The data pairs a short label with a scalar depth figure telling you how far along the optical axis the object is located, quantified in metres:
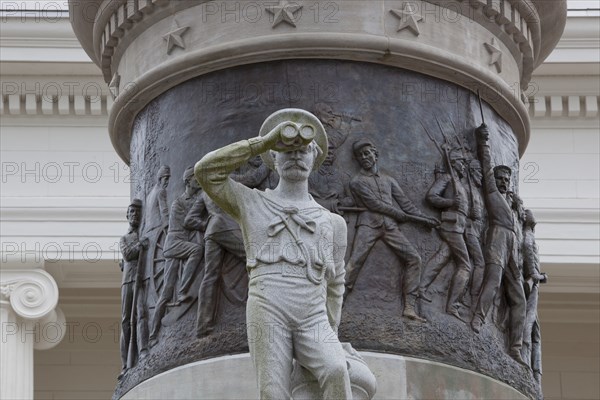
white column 23.92
